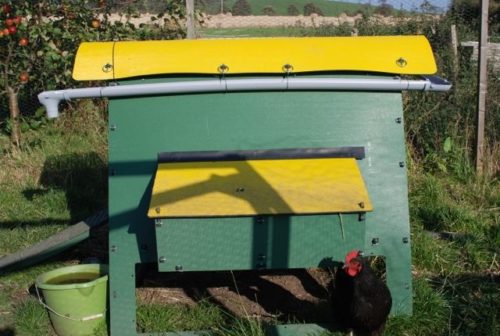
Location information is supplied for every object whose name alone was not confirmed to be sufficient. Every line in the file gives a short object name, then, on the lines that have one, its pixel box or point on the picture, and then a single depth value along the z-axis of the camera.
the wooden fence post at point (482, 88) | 6.07
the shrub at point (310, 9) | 13.73
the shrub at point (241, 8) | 10.86
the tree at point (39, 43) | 6.96
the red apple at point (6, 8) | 6.73
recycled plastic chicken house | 3.54
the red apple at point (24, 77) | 6.91
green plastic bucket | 3.67
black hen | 3.37
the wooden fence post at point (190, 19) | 7.26
